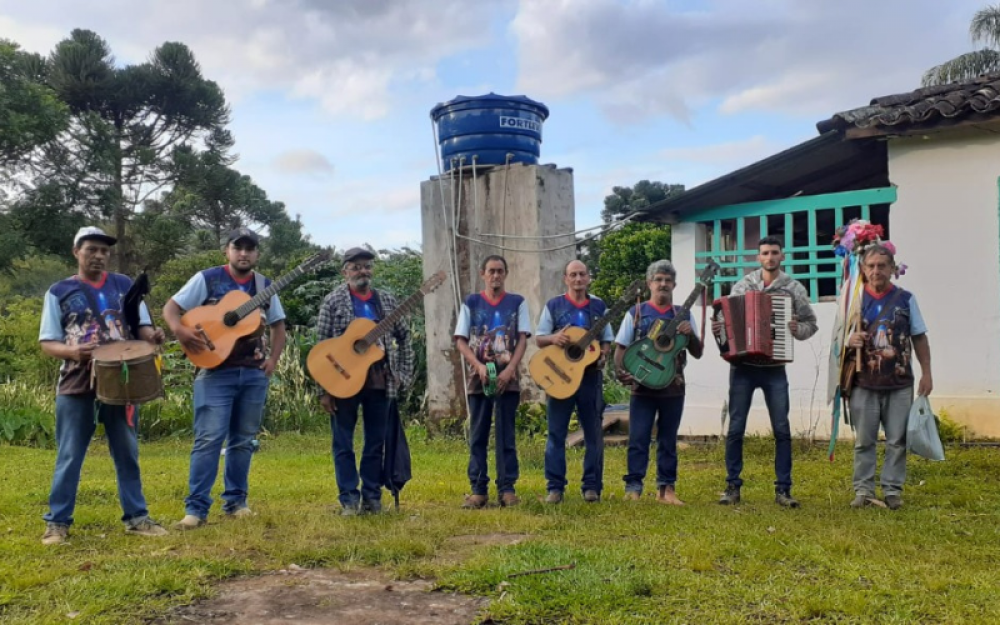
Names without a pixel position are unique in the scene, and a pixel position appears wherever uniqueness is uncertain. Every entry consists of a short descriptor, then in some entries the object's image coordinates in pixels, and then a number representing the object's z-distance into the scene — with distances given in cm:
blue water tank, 974
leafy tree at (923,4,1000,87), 2255
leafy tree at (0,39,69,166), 1656
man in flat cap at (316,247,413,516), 608
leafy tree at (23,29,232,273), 2316
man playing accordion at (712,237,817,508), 640
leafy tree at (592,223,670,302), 2339
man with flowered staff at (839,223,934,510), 626
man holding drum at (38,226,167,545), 526
